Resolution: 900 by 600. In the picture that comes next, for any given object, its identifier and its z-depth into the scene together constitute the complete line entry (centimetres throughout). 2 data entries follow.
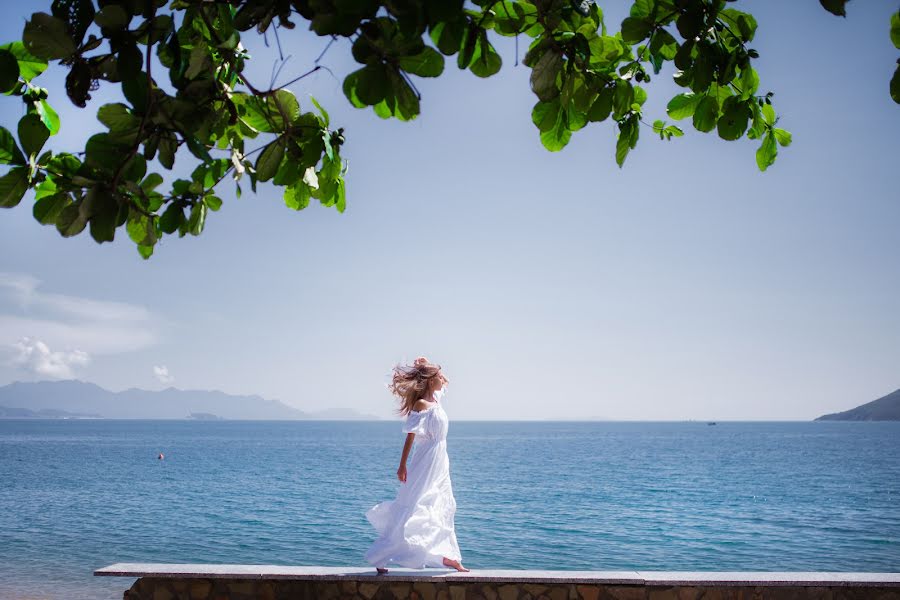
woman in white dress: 611
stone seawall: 552
